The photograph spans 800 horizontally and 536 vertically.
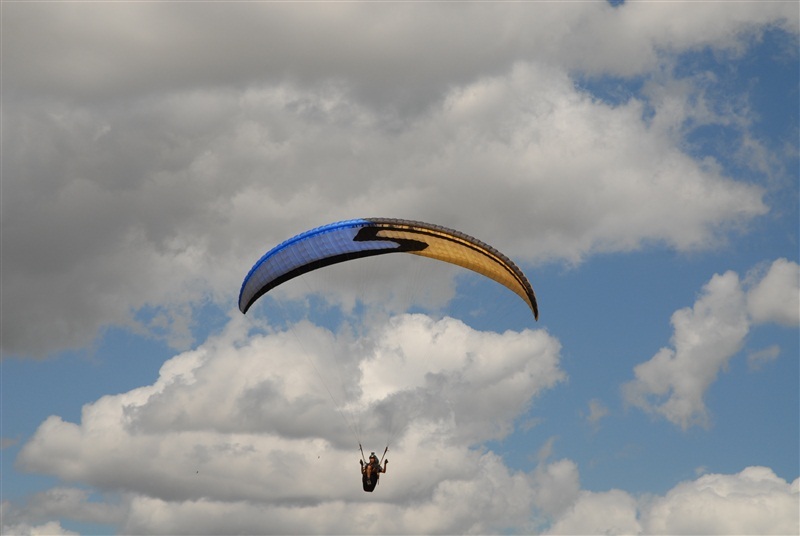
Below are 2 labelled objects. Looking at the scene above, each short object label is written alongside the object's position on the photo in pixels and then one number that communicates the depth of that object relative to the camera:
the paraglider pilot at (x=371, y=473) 83.06
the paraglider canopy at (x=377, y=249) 80.06
